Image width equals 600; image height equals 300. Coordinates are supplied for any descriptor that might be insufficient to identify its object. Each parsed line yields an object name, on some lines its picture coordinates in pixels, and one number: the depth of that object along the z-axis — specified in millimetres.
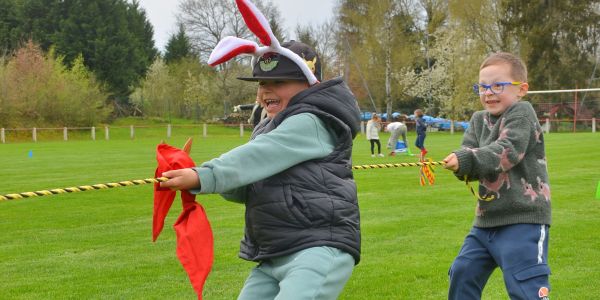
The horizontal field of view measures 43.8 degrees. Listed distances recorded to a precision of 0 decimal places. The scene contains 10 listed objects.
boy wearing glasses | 4266
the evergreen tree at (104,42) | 65812
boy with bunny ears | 3340
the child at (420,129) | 27031
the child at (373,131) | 26688
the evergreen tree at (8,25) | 68500
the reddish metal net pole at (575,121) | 49547
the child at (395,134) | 28141
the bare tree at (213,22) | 58844
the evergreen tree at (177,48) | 75750
